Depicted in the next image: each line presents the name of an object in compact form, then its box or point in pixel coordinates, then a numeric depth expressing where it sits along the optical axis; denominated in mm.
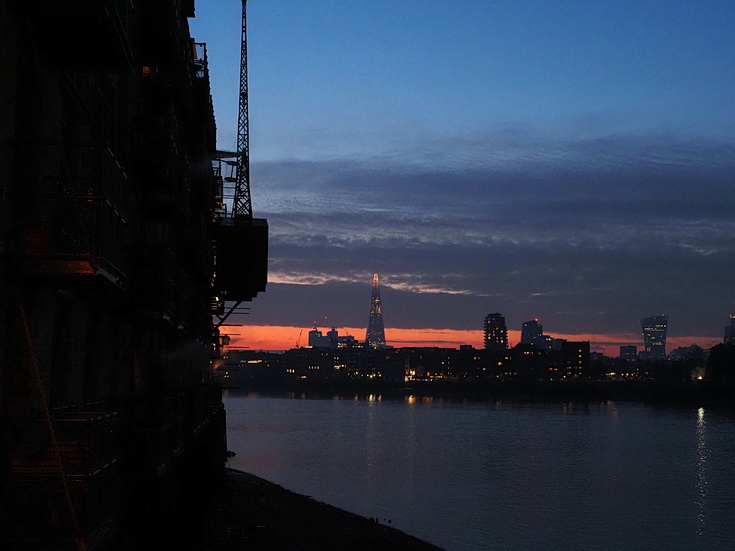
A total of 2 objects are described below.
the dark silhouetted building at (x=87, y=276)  11812
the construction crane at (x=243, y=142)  104875
